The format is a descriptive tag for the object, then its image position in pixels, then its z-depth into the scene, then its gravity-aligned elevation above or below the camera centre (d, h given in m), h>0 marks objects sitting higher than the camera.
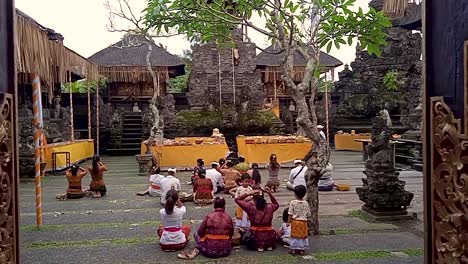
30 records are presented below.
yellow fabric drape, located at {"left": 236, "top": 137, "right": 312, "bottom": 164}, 17.53 -1.15
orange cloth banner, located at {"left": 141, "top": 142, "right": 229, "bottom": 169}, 17.17 -1.19
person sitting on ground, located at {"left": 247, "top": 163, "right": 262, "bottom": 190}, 9.06 -1.16
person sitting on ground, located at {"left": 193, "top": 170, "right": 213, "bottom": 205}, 10.04 -1.52
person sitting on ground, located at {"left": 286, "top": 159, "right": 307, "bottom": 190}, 10.98 -1.32
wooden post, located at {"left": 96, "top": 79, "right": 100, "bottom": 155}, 22.93 +0.06
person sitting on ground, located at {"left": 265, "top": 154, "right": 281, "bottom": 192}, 11.98 -1.41
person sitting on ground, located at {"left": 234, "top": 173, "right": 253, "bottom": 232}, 7.28 -1.48
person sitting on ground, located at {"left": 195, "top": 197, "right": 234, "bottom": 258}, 6.27 -1.52
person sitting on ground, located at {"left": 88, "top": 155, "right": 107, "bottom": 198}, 11.28 -1.37
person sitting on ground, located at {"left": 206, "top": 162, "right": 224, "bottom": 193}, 11.46 -1.41
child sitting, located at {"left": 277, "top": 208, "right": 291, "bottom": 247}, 6.67 -1.62
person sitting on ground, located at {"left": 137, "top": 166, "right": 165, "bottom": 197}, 11.06 -1.52
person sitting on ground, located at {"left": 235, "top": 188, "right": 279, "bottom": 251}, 6.57 -1.46
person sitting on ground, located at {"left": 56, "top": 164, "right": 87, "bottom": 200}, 11.05 -1.46
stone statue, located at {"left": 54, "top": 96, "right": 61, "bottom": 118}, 22.31 +0.81
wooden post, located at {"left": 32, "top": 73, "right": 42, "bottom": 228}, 7.89 -0.16
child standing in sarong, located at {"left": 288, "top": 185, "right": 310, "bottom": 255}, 6.30 -1.44
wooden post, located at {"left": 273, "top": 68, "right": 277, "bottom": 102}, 29.50 +2.53
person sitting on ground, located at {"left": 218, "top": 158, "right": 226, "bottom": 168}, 13.02 -1.20
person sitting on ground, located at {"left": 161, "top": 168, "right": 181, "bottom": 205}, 9.79 -1.33
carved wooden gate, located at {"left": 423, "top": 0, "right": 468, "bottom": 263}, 2.19 -0.06
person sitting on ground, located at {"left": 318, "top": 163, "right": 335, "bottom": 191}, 11.96 -1.61
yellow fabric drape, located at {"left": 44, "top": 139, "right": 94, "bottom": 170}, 15.79 -1.09
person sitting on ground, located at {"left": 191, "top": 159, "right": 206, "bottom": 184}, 11.69 -1.07
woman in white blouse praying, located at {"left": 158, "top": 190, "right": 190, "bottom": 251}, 6.57 -1.50
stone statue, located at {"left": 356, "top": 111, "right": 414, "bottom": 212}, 8.39 -1.13
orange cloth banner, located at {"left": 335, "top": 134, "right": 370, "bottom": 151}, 25.41 -1.24
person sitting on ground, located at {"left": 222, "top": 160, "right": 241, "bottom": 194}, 11.69 -1.44
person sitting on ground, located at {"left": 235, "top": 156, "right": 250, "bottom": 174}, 12.83 -1.28
